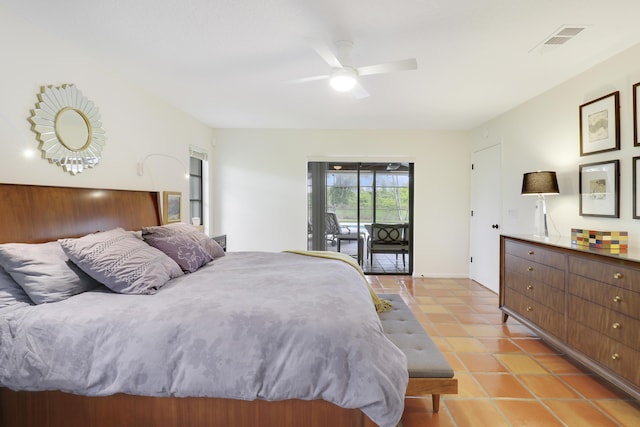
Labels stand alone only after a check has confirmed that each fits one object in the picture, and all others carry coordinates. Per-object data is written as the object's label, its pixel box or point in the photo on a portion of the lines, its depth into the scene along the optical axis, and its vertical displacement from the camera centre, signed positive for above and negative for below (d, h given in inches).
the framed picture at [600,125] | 98.8 +26.8
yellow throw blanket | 100.0 -19.0
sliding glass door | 233.0 +4.2
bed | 53.3 -26.5
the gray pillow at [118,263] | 70.4 -12.5
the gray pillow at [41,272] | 64.0 -13.1
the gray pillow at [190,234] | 98.2 -8.2
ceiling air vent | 84.5 +47.2
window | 183.0 +14.3
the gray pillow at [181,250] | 90.7 -12.1
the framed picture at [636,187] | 91.7 +5.5
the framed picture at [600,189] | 98.7 +5.7
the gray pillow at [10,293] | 62.3 -16.7
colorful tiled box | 85.8 -9.4
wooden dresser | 74.4 -27.0
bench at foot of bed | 67.4 -33.8
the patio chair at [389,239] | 216.8 -21.6
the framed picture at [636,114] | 91.4 +26.7
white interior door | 171.2 -5.1
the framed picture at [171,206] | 139.1 +1.0
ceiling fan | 86.2 +39.2
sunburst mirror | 86.5 +23.7
